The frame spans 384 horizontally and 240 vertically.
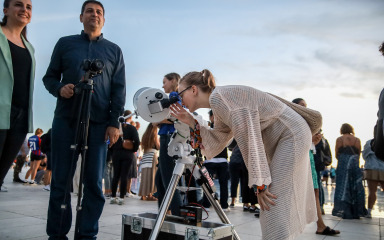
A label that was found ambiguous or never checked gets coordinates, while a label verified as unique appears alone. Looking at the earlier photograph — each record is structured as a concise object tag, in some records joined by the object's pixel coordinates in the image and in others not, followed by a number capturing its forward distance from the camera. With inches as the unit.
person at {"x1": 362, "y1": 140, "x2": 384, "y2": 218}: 238.5
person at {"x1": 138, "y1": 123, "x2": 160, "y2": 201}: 261.3
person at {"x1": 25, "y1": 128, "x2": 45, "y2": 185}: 403.8
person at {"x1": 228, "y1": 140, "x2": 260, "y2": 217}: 231.1
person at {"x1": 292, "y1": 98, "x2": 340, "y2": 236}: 154.0
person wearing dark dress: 225.0
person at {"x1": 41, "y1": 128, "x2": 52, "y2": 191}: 297.9
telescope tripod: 87.7
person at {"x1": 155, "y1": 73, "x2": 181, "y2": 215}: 127.4
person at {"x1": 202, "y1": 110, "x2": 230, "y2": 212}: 237.5
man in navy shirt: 97.9
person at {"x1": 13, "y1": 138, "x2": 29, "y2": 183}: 389.5
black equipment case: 78.2
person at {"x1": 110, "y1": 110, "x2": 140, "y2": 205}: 256.4
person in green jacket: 85.7
